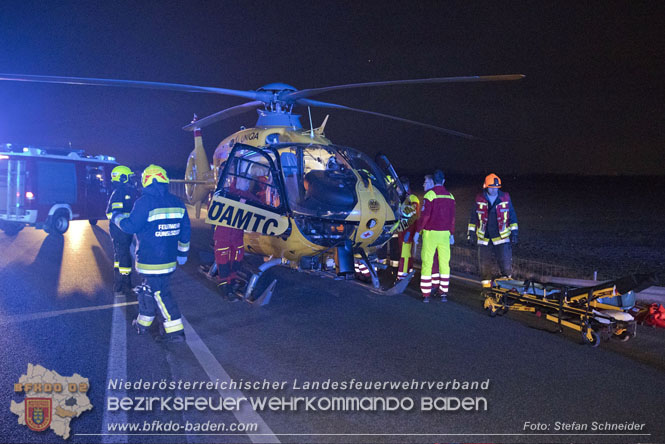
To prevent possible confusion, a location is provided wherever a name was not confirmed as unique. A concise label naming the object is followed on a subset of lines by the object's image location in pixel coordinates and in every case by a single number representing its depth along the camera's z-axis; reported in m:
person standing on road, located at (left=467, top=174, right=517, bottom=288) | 6.79
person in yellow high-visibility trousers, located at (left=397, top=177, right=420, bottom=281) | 7.89
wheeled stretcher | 4.55
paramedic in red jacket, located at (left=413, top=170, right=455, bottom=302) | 6.62
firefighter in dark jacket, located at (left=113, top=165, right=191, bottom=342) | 4.52
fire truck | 12.48
